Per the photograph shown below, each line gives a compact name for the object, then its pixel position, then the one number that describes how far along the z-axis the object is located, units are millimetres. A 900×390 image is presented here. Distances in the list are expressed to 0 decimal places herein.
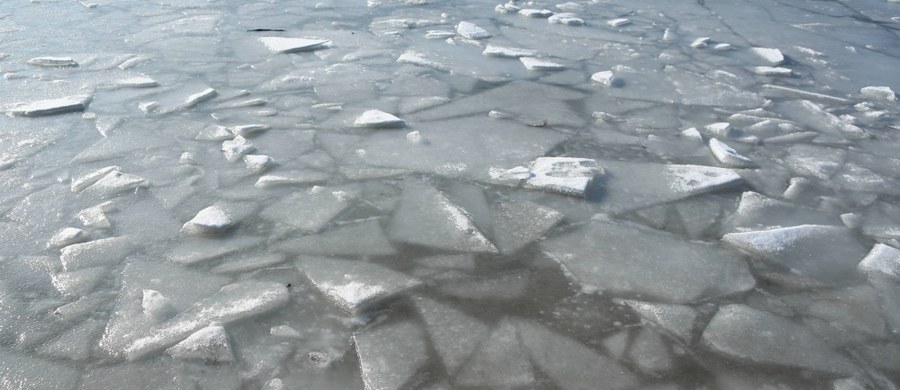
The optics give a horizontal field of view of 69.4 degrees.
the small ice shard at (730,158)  3033
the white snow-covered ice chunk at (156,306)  1916
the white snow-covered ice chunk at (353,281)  1991
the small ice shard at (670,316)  1924
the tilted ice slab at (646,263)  2121
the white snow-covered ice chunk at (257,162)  2846
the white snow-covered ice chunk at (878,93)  4133
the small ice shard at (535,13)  5829
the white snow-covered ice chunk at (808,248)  2260
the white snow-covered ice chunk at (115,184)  2627
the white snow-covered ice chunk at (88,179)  2650
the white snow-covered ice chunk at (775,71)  4457
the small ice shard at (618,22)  5607
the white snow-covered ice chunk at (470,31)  5039
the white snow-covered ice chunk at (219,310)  1812
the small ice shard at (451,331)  1796
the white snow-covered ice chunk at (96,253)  2168
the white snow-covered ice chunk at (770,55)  4715
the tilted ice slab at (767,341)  1831
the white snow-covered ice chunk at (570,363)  1727
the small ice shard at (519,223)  2342
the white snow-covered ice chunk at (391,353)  1702
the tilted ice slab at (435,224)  2318
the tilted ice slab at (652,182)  2664
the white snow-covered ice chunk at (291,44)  4543
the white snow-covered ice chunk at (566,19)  5578
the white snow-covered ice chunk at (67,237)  2268
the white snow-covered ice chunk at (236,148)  2936
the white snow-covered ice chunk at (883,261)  2254
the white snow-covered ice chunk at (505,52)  4590
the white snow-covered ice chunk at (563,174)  2674
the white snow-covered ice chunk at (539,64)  4340
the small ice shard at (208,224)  2336
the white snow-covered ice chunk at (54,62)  4156
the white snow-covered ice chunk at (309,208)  2432
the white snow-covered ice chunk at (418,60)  4312
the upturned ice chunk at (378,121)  3264
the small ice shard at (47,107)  3383
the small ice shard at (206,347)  1765
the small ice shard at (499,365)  1710
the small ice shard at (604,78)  4082
